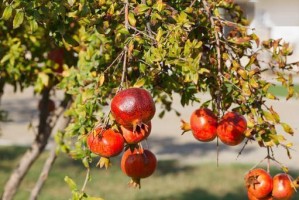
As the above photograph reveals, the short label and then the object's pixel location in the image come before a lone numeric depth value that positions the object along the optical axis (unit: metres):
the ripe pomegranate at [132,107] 2.19
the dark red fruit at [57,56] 5.56
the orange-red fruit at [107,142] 2.35
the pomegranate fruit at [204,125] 2.74
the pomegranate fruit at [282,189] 2.72
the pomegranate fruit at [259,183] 2.72
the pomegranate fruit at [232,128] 2.70
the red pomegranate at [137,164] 2.78
